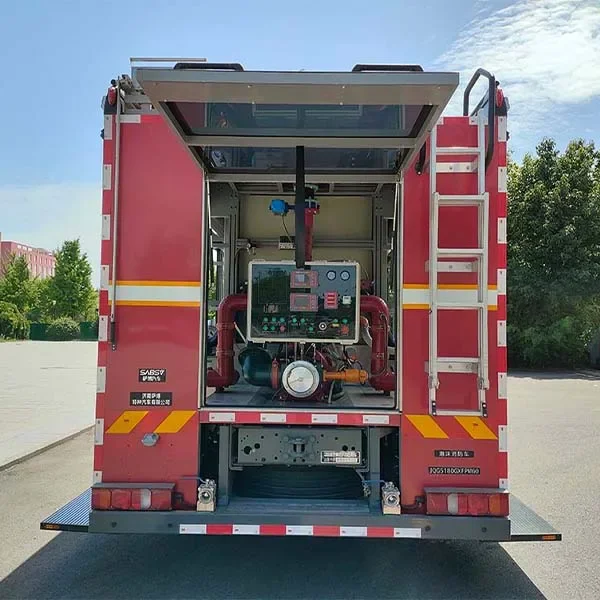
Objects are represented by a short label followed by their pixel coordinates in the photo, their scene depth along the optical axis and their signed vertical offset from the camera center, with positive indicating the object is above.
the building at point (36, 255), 107.49 +9.92
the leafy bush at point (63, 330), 49.88 -1.84
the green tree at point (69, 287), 52.97 +1.76
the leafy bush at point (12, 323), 49.09 -1.34
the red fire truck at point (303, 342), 3.64 -0.20
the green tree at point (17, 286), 52.66 +1.81
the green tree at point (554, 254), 22.56 +2.30
